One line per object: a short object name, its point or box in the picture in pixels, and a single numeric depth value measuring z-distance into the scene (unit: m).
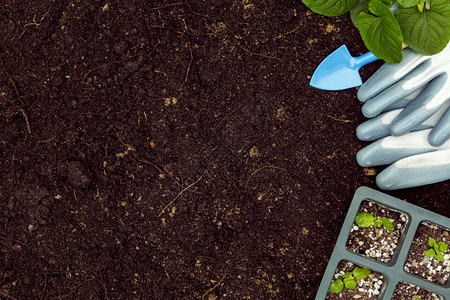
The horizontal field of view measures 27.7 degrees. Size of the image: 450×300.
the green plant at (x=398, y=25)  0.66
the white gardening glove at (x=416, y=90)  0.68
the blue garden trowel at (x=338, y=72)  0.71
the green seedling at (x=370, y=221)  0.70
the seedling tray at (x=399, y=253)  0.69
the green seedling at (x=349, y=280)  0.70
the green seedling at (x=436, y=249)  0.70
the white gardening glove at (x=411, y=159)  0.69
